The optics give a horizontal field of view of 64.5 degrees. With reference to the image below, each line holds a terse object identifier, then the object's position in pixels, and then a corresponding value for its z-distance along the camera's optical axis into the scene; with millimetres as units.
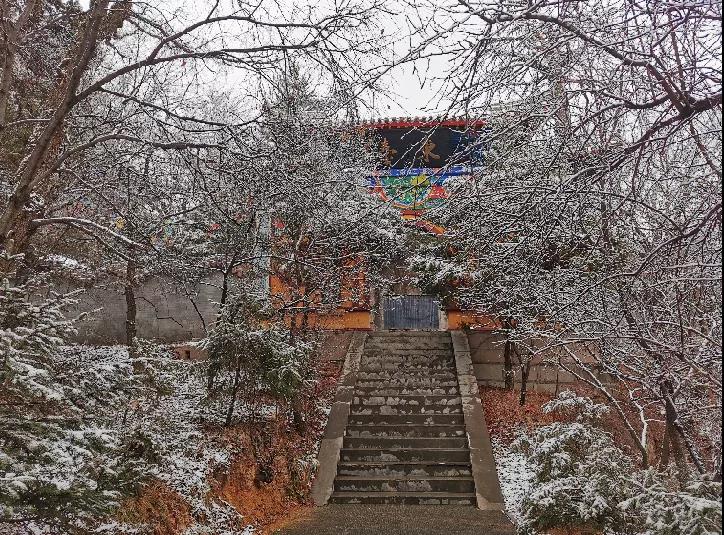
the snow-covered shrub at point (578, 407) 7782
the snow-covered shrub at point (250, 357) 7750
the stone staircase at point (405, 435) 8273
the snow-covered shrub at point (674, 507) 2891
